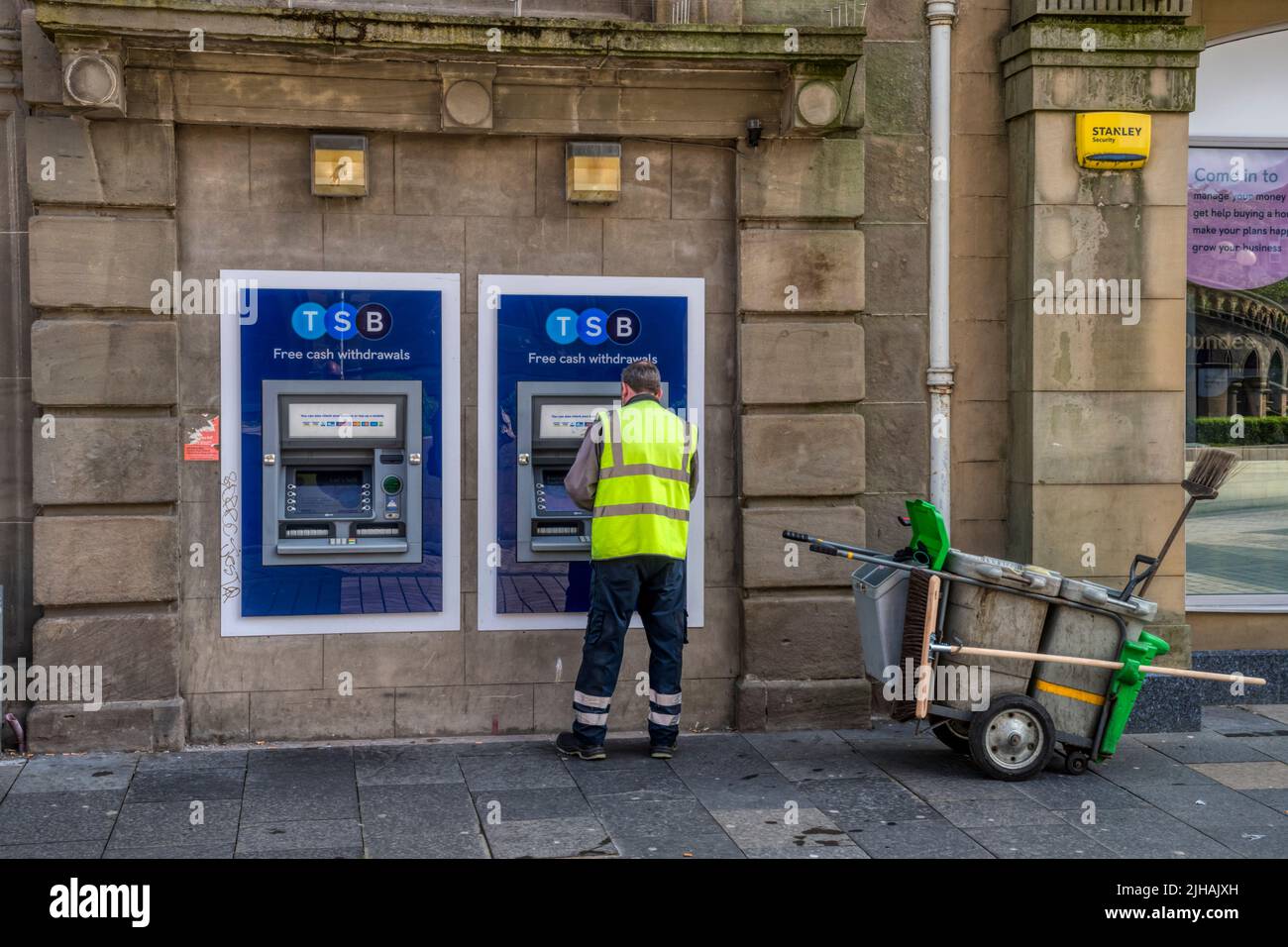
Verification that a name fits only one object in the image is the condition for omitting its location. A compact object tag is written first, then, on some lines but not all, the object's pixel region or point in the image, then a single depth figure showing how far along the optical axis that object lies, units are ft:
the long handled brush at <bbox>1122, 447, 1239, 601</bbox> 23.76
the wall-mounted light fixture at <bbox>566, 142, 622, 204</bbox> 26.08
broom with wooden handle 23.15
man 24.03
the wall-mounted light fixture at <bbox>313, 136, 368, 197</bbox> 25.25
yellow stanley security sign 27.07
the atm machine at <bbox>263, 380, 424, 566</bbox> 25.34
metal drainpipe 27.55
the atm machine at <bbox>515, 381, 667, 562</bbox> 26.20
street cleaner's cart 23.29
